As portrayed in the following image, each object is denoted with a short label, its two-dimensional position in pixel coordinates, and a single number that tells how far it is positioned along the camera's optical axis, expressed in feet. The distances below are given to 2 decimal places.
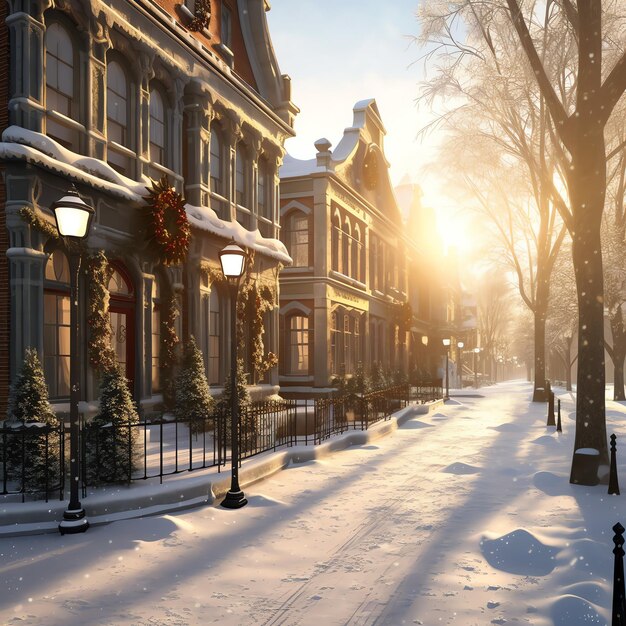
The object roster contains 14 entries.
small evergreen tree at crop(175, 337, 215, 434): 43.14
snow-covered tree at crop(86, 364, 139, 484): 27.48
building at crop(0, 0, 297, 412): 32.81
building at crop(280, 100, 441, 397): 81.10
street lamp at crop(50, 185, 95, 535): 23.15
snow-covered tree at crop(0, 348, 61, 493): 25.63
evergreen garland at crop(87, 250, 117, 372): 37.06
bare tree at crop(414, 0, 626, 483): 32.76
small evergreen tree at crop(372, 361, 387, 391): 86.15
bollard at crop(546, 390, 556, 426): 61.36
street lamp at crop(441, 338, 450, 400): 107.32
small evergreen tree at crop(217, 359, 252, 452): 37.12
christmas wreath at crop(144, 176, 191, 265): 41.39
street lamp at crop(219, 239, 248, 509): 27.66
